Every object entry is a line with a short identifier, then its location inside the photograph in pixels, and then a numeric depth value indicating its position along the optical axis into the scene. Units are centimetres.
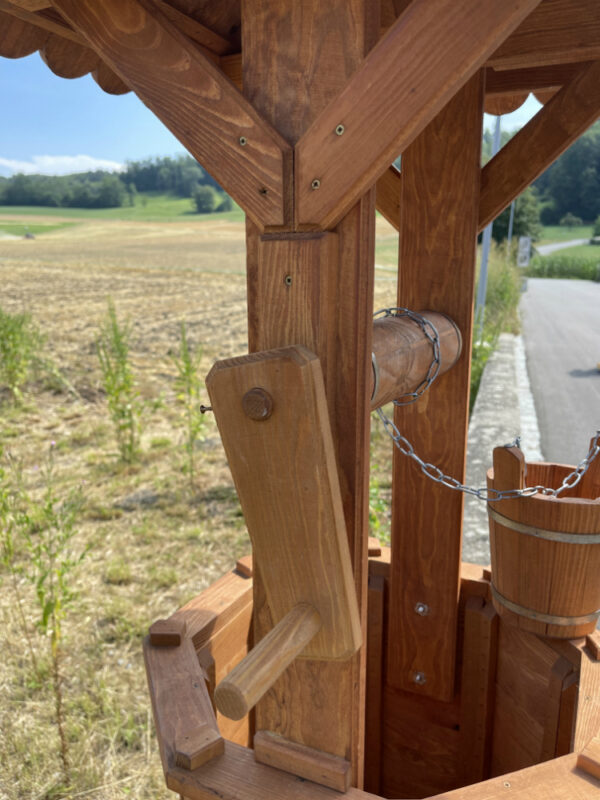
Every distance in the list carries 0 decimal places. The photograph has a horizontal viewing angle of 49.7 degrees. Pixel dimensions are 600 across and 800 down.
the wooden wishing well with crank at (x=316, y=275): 79
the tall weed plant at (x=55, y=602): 208
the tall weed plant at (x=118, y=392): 430
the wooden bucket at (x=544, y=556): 135
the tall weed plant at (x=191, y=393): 429
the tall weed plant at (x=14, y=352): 530
